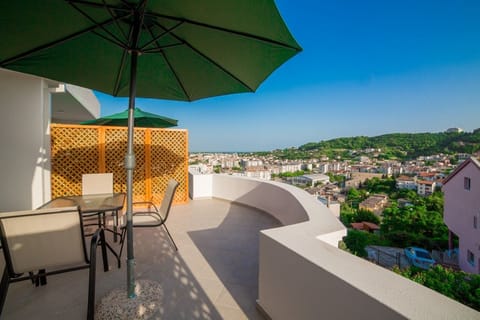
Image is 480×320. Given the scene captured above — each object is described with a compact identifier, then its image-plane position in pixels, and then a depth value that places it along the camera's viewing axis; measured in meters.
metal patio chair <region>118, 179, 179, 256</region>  2.55
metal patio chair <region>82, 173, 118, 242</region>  3.25
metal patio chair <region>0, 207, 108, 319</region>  1.48
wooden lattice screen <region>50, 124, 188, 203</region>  4.31
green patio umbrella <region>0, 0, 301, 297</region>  1.39
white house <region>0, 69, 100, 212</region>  3.35
